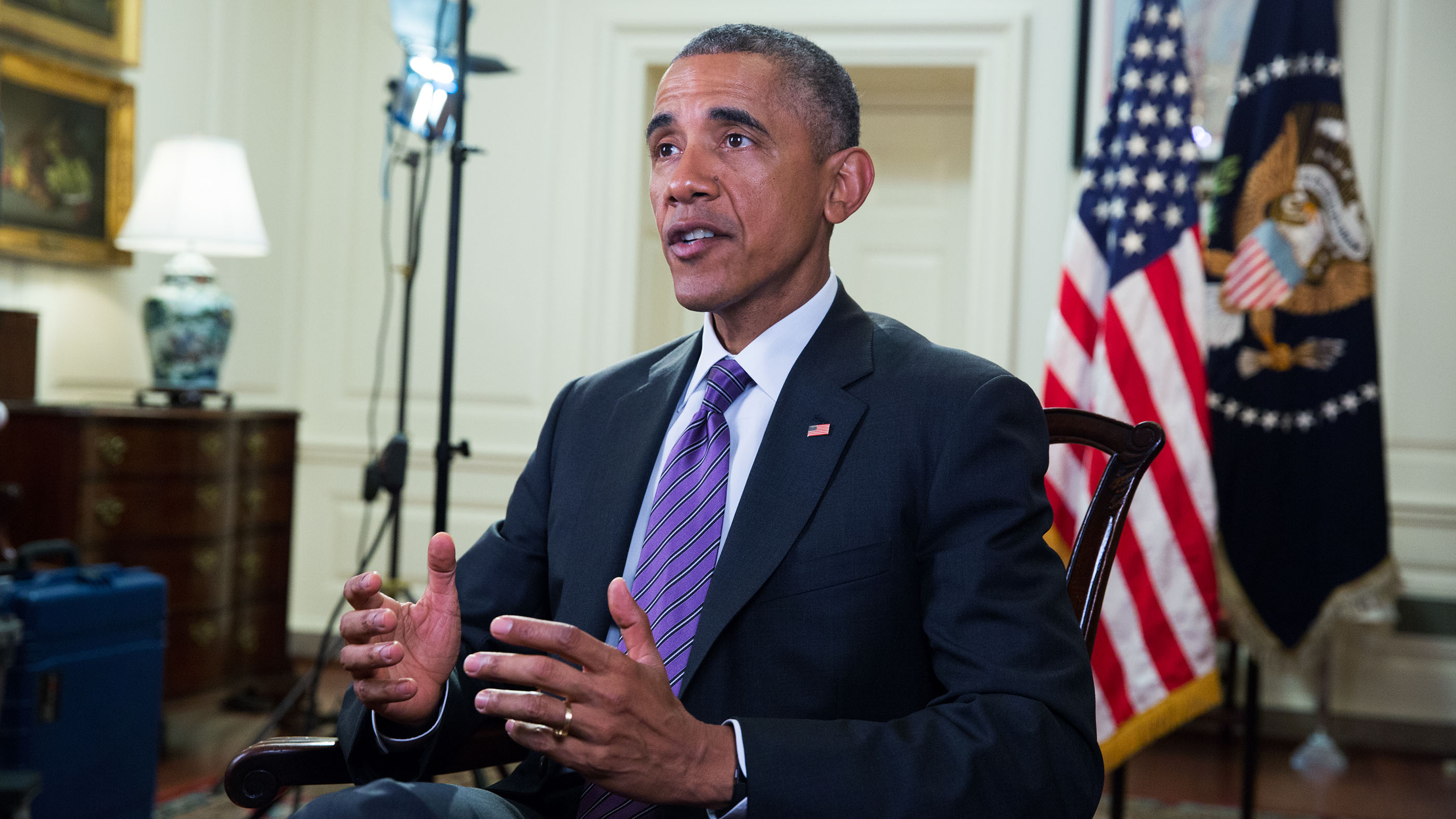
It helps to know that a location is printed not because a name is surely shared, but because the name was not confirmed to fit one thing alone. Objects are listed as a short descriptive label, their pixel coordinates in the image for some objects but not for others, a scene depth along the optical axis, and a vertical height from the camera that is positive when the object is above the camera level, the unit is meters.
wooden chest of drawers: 3.12 -0.38
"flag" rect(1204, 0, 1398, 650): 3.28 +0.23
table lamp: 3.47 +0.43
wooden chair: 1.20 -0.21
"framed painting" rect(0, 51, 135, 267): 3.46 +0.68
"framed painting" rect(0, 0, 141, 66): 3.44 +1.10
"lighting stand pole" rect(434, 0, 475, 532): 2.28 +0.21
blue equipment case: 2.50 -0.71
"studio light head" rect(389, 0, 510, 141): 2.75 +0.80
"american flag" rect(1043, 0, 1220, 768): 2.64 +0.13
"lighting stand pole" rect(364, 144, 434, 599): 2.55 -0.16
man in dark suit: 1.01 -0.18
